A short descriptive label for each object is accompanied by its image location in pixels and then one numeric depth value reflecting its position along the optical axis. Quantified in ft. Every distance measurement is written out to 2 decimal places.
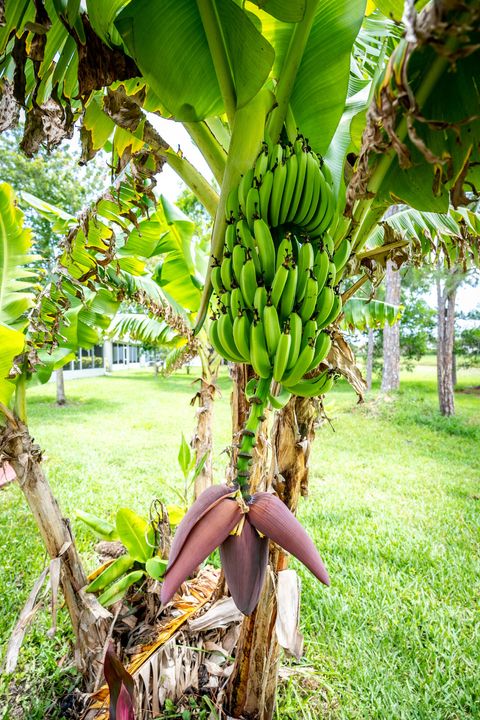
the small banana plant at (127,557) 5.31
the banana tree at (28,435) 4.82
